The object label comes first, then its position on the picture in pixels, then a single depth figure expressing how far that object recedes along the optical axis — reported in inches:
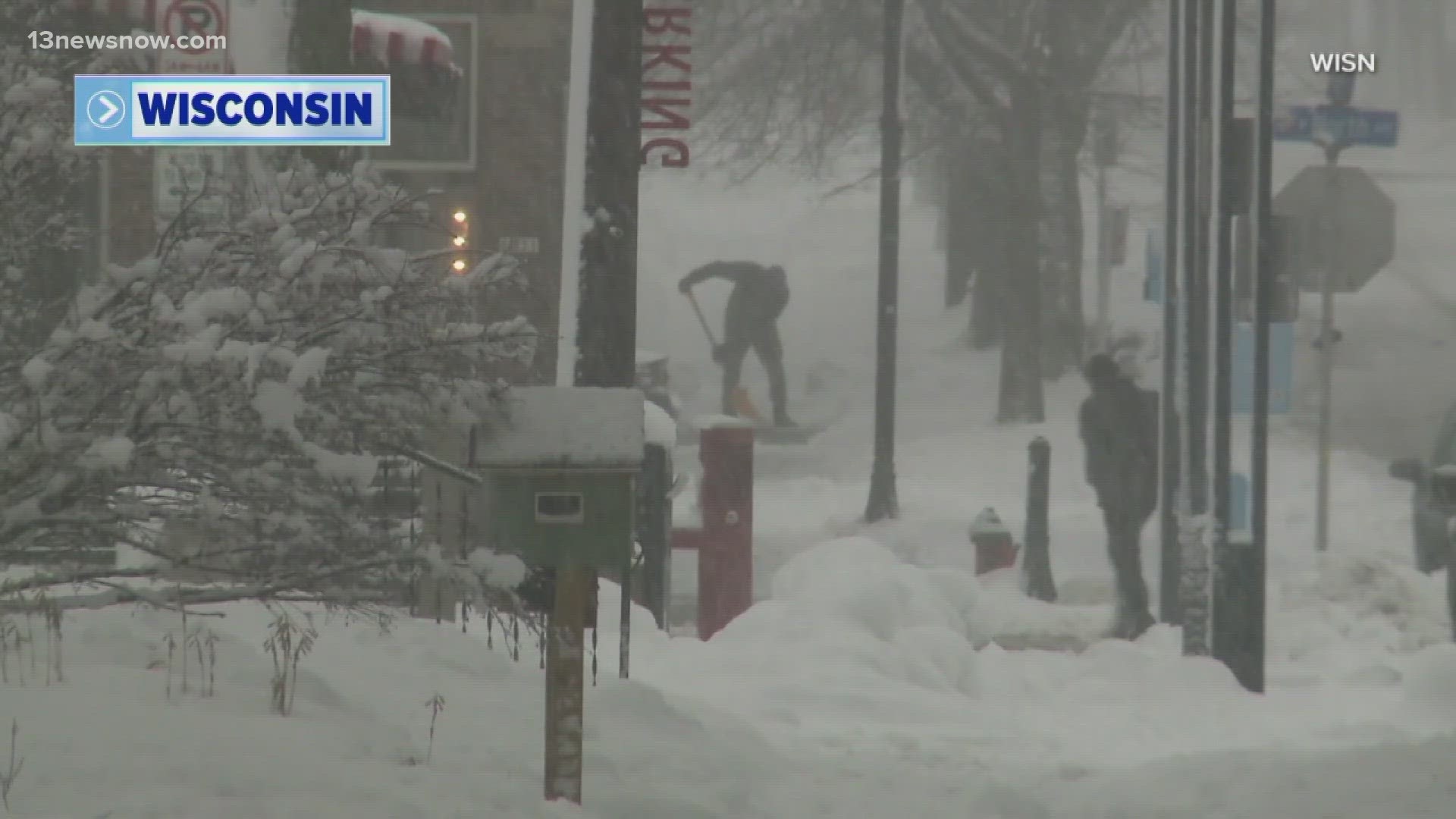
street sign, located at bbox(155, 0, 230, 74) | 450.3
